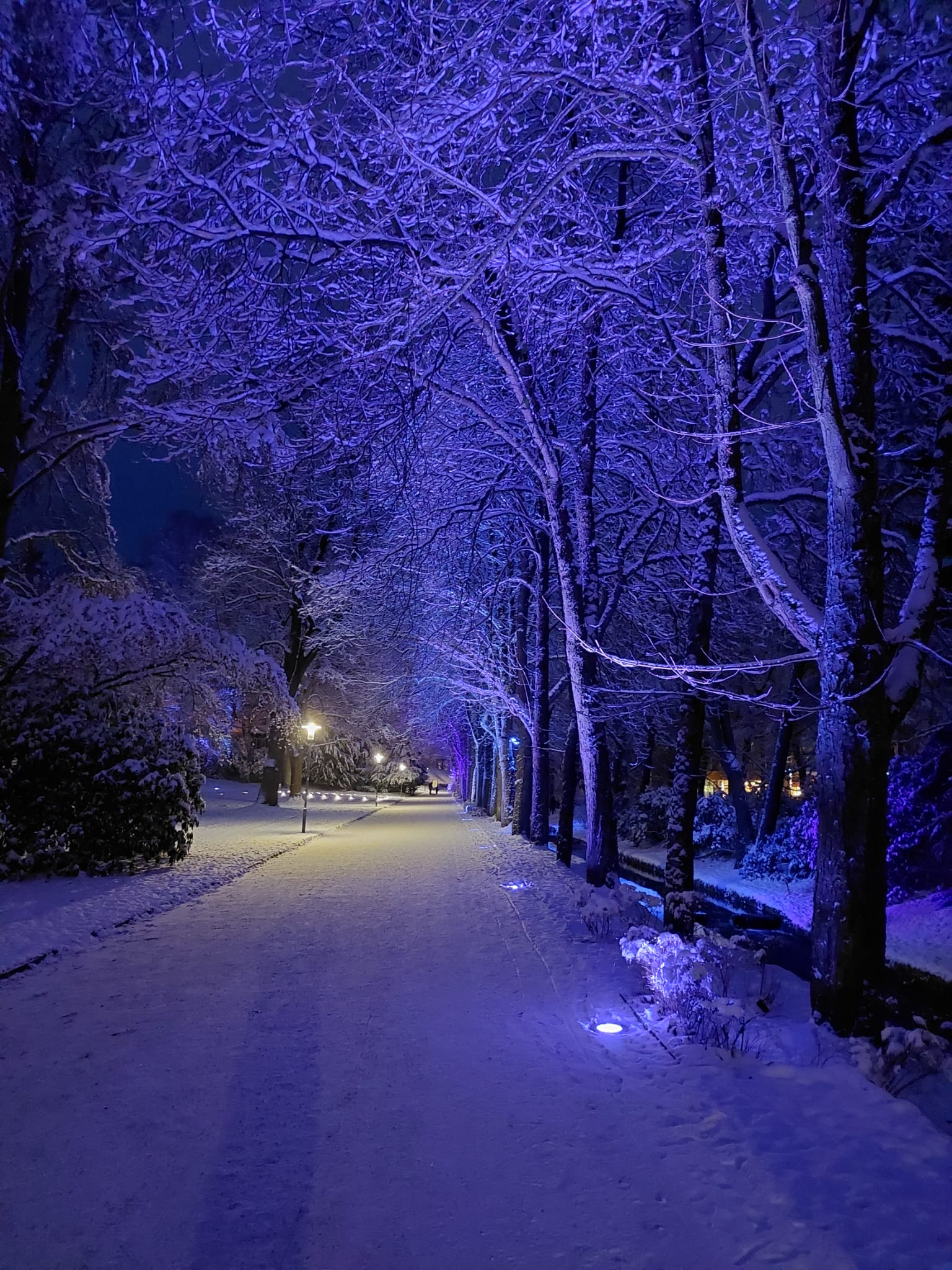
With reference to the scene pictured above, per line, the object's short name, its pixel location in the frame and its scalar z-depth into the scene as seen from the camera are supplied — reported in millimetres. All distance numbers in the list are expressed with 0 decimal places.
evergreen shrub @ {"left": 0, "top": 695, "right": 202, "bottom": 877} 11969
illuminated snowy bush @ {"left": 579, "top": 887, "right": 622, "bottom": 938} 9039
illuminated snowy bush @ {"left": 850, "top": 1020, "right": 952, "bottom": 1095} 4934
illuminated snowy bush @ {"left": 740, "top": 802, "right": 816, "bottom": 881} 19531
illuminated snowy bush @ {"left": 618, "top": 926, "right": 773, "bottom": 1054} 5488
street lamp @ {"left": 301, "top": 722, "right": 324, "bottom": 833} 25016
